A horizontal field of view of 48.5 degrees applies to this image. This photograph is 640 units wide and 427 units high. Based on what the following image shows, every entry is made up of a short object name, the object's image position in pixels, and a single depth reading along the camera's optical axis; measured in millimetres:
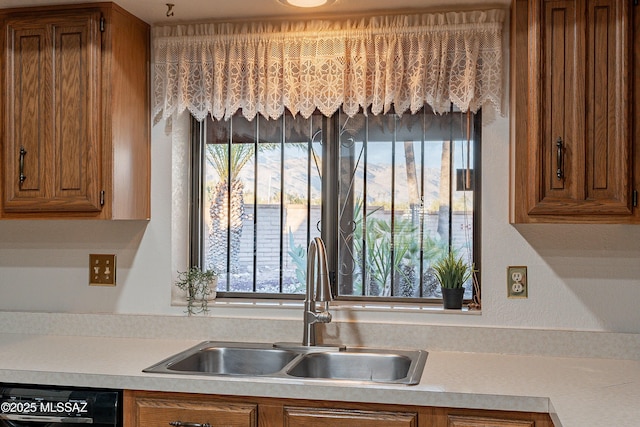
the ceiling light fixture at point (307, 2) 2469
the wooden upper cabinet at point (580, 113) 2246
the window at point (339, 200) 2828
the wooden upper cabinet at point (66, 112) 2562
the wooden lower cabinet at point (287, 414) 2027
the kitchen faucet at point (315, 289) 2561
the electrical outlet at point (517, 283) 2600
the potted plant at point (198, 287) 2838
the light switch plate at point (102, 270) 2902
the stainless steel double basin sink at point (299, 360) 2479
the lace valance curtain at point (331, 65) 2613
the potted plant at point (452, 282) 2678
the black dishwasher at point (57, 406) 2205
